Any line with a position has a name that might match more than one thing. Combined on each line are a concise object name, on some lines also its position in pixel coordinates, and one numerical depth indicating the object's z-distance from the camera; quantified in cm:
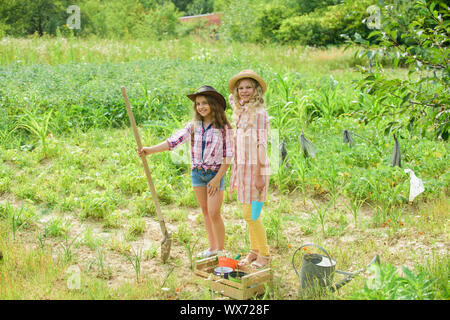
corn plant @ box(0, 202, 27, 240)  386
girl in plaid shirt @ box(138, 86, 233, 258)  345
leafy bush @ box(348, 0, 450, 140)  272
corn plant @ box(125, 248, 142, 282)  337
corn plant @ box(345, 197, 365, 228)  432
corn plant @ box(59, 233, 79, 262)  355
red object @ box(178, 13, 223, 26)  3231
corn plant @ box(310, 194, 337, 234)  411
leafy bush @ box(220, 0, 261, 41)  2100
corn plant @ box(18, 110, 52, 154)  579
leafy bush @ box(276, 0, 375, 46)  1925
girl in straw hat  335
